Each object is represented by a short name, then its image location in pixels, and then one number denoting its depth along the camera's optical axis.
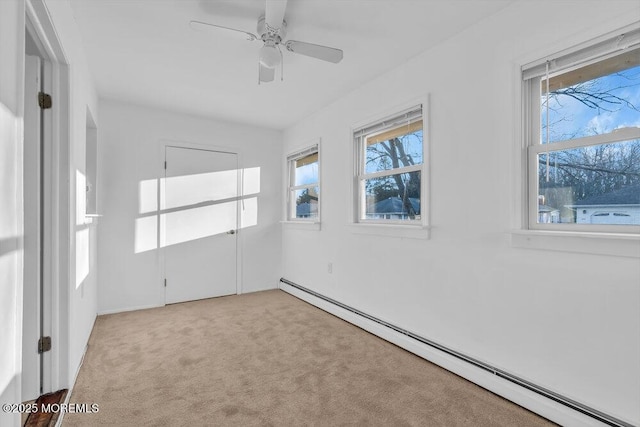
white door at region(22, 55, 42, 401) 1.79
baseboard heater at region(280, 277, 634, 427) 1.59
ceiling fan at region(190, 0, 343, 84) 2.01
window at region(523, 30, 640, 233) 1.61
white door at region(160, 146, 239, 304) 3.97
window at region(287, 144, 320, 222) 4.20
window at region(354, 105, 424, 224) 2.77
